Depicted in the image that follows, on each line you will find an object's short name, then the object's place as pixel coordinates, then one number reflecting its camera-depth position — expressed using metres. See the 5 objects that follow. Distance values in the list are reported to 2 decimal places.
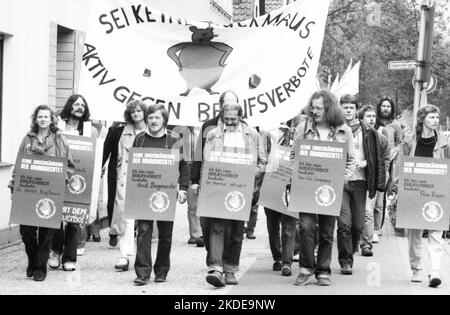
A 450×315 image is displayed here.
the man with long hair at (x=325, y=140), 8.54
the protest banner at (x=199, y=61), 9.49
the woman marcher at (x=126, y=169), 9.40
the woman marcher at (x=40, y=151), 8.55
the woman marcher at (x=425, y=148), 8.74
